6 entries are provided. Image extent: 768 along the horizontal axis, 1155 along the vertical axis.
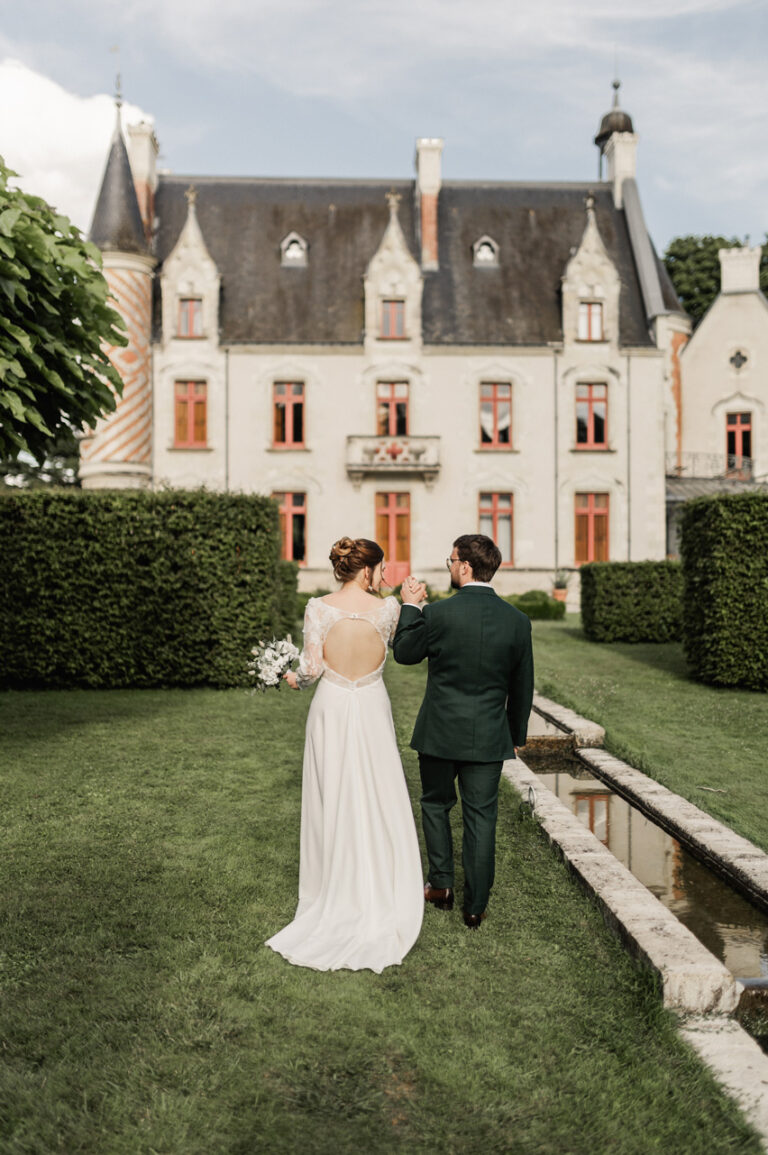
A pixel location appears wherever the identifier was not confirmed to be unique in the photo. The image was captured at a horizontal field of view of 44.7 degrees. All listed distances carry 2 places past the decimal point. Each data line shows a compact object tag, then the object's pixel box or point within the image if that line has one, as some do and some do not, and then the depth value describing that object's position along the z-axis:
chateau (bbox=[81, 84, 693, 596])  30.39
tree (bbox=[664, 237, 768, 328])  42.66
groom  4.40
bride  4.25
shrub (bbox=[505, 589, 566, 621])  24.70
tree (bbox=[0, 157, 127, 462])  6.74
